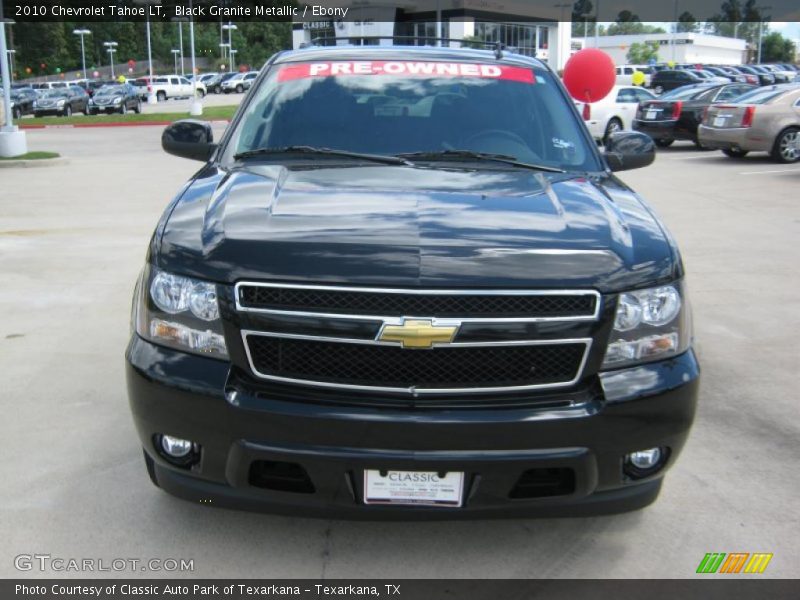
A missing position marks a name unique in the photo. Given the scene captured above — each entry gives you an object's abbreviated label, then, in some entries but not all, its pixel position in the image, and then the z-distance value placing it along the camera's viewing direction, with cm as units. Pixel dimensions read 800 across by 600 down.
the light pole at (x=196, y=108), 3494
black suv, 263
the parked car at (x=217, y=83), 7592
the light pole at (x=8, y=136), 1739
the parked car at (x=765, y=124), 1697
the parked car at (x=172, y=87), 6749
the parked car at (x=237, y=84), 7301
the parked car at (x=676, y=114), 2019
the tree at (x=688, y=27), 13505
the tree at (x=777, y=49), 12688
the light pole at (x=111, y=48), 10597
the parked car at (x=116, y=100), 4212
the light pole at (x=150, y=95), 6303
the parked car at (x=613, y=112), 2209
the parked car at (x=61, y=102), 4128
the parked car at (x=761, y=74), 4194
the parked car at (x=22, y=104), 4269
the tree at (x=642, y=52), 10521
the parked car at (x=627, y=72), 5319
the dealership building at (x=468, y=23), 7425
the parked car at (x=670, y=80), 3925
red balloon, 1822
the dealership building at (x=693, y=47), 11788
